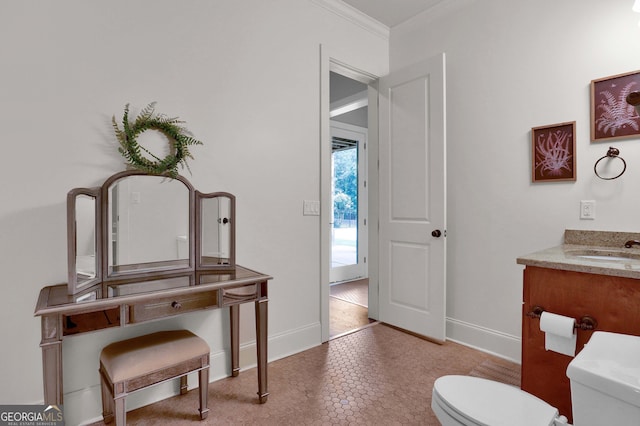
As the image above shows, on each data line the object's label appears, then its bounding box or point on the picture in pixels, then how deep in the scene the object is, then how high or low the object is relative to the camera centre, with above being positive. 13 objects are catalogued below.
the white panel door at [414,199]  2.67 +0.08
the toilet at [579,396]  0.75 -0.49
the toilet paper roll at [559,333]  1.39 -0.53
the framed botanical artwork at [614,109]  1.94 +0.59
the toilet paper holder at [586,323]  1.40 -0.50
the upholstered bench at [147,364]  1.45 -0.72
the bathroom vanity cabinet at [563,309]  1.34 -0.44
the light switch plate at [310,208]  2.60 +0.01
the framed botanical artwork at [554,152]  2.17 +0.37
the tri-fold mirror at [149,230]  1.60 -0.11
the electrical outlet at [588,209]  2.08 -0.01
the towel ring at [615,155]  1.98 +0.31
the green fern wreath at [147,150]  1.80 +0.40
